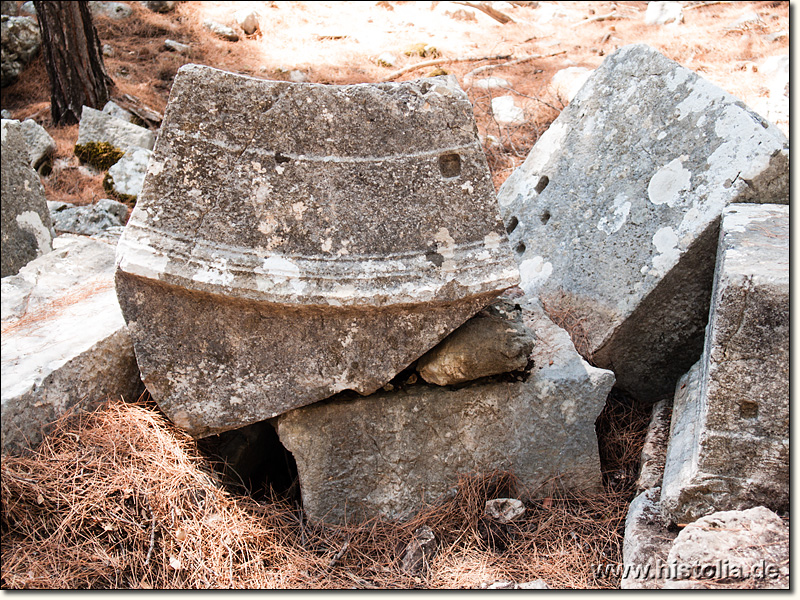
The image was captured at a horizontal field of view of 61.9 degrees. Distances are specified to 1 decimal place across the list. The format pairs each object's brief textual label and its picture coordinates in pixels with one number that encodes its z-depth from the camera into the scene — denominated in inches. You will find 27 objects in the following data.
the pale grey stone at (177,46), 276.7
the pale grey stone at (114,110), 209.6
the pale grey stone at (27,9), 287.9
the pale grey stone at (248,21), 293.9
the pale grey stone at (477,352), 93.3
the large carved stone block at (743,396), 80.0
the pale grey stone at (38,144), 180.4
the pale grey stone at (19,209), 115.7
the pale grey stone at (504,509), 93.6
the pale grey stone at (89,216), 152.0
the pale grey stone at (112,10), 300.8
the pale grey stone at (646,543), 80.0
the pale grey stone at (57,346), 84.8
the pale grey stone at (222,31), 292.5
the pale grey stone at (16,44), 237.8
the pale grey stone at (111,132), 190.2
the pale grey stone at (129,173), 172.6
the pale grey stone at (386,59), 263.1
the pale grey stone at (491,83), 235.6
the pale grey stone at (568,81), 217.3
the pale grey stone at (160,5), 313.0
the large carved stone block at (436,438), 94.2
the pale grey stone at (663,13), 310.3
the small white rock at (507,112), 207.6
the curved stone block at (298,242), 84.6
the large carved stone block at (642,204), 103.3
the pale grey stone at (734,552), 72.0
